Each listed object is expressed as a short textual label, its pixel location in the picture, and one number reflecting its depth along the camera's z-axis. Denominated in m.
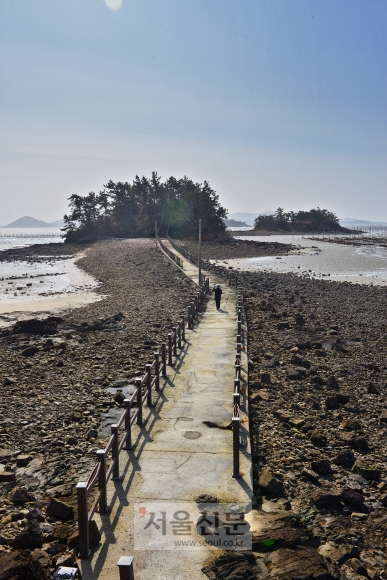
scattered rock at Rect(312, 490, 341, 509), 7.60
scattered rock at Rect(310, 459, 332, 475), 8.75
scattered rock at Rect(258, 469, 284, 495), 7.86
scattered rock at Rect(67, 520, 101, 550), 6.15
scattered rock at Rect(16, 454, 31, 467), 9.10
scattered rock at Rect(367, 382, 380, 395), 13.29
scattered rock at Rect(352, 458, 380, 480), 8.66
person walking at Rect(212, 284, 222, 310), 23.14
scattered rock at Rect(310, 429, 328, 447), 10.04
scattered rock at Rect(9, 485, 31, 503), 7.68
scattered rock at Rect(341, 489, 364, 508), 7.73
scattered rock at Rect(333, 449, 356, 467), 9.17
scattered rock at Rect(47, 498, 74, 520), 7.13
